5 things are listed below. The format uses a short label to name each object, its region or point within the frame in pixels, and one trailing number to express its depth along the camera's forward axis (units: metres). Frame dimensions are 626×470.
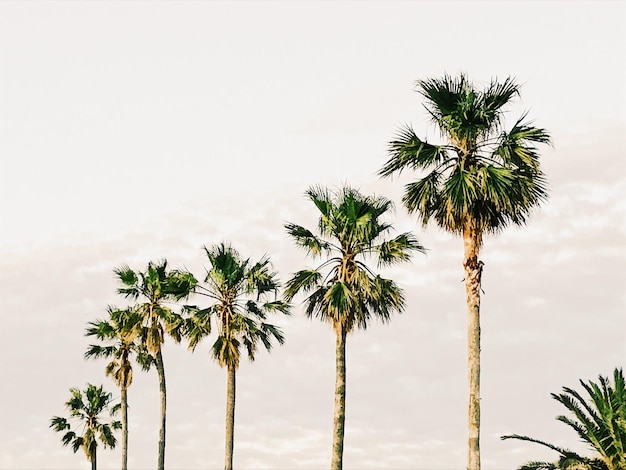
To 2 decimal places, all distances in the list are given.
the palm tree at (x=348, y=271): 46.00
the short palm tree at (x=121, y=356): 68.06
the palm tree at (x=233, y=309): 54.73
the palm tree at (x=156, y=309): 62.47
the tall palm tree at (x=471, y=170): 37.97
